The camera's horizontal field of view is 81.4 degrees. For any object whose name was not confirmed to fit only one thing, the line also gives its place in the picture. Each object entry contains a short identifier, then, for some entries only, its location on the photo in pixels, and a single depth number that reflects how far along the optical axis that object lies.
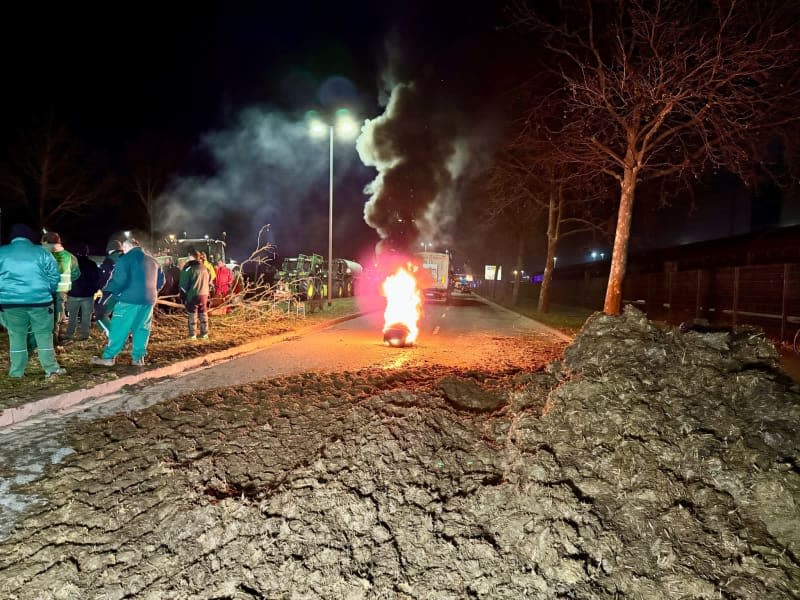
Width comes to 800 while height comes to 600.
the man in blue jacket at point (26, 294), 5.72
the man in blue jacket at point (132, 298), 6.80
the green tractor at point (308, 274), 23.69
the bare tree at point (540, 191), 15.42
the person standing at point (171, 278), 15.43
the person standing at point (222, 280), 13.29
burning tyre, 10.27
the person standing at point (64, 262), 7.66
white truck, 27.72
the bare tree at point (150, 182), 29.42
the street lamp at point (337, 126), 17.11
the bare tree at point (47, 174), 22.50
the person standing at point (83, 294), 8.77
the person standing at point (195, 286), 9.73
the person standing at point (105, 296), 9.14
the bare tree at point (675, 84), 9.81
